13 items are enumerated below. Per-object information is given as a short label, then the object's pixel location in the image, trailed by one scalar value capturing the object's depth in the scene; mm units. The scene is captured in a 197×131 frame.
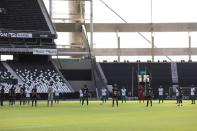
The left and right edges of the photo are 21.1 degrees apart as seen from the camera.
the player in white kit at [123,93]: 62688
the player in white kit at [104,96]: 58016
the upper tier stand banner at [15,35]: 71000
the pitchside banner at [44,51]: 71631
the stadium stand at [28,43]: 70125
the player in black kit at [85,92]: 49631
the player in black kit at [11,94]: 49912
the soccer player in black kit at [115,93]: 46406
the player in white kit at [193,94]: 54312
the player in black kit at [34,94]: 47238
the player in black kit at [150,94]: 45175
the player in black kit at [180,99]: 49138
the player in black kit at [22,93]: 50119
